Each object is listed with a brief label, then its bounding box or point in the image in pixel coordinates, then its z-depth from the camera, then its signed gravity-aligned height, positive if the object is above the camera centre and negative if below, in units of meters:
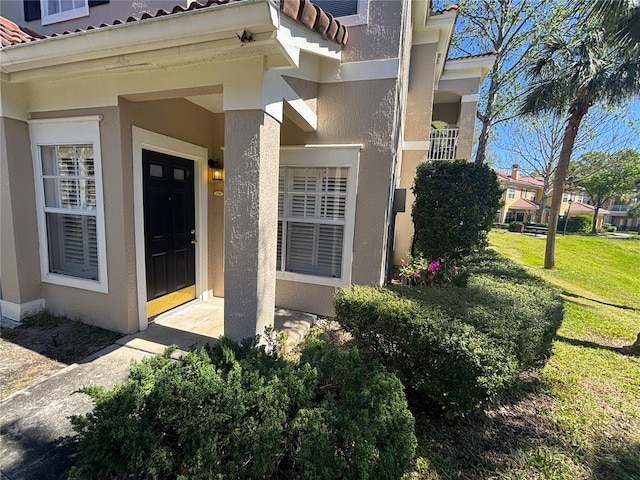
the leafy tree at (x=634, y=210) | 42.25 +1.41
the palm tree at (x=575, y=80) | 8.99 +4.55
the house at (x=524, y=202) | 41.16 +1.93
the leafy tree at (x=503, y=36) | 13.31 +8.75
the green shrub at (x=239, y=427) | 1.85 -1.56
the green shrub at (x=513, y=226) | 29.24 -1.32
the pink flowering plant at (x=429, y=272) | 6.15 -1.41
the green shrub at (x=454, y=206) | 5.91 +0.10
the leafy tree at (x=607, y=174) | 27.02 +4.53
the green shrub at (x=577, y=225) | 31.19 -0.88
